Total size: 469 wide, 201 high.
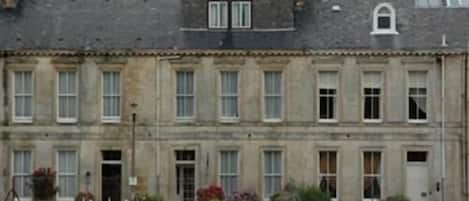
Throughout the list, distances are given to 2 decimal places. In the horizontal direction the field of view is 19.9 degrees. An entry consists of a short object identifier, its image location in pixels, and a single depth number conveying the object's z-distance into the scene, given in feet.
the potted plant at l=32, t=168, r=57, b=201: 186.80
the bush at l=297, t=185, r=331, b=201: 180.75
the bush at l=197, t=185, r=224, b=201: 178.81
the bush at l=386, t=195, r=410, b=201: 182.19
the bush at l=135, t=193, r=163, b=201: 182.50
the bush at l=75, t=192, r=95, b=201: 182.54
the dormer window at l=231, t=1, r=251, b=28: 194.49
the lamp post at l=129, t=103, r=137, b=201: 188.55
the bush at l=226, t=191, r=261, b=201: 176.55
